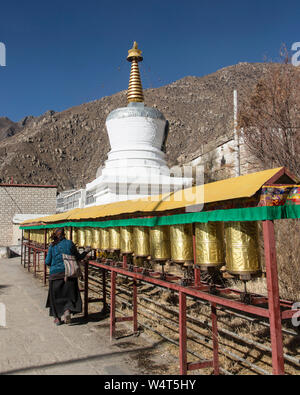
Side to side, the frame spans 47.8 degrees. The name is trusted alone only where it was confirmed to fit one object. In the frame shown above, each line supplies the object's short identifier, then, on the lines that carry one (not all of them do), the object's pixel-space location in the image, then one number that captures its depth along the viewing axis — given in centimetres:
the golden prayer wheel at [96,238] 648
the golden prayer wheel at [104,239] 603
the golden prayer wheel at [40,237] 1202
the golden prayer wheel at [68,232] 856
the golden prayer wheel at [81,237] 736
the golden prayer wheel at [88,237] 690
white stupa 1232
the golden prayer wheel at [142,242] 477
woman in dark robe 615
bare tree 912
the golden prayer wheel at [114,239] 563
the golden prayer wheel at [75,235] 790
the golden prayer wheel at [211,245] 345
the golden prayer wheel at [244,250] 304
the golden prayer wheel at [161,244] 429
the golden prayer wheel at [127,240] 526
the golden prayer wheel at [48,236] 1069
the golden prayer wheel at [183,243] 384
